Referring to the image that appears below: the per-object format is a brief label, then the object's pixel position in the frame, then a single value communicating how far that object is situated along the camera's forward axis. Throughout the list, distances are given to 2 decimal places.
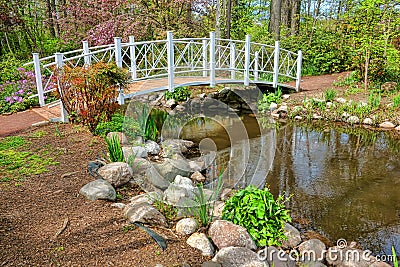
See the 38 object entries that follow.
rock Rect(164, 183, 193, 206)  3.71
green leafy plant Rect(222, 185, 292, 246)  3.18
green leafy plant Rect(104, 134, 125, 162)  4.32
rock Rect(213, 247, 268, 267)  2.70
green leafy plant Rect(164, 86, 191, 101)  9.98
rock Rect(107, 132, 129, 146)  5.16
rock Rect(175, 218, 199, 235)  3.12
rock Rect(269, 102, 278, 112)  9.13
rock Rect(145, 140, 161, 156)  5.56
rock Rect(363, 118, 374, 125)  7.75
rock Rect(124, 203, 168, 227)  3.09
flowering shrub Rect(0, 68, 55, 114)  6.98
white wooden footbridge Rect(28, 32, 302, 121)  6.53
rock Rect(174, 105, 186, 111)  9.79
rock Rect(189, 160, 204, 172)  5.39
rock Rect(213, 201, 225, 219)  3.80
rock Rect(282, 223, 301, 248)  3.41
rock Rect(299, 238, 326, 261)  3.24
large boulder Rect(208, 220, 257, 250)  3.00
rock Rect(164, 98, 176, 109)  9.88
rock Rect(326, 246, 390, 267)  3.10
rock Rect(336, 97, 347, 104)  8.48
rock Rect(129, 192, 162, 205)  3.56
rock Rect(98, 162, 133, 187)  3.88
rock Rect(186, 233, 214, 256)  2.85
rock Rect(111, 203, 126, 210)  3.32
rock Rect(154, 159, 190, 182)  4.69
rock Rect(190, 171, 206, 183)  5.04
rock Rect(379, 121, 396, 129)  7.55
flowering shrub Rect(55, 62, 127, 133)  5.13
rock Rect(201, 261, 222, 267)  2.58
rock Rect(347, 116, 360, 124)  7.86
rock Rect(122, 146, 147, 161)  4.64
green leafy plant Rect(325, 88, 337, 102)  8.60
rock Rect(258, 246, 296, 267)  2.93
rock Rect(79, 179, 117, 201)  3.40
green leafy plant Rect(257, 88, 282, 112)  9.36
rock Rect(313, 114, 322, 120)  8.34
